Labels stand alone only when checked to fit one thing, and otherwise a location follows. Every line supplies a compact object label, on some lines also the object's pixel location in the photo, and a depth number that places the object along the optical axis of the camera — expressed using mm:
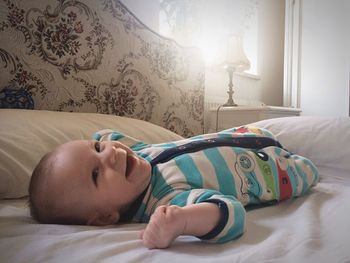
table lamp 2029
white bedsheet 395
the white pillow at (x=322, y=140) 1021
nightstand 1811
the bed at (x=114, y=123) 427
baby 478
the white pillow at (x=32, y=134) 694
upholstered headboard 1026
